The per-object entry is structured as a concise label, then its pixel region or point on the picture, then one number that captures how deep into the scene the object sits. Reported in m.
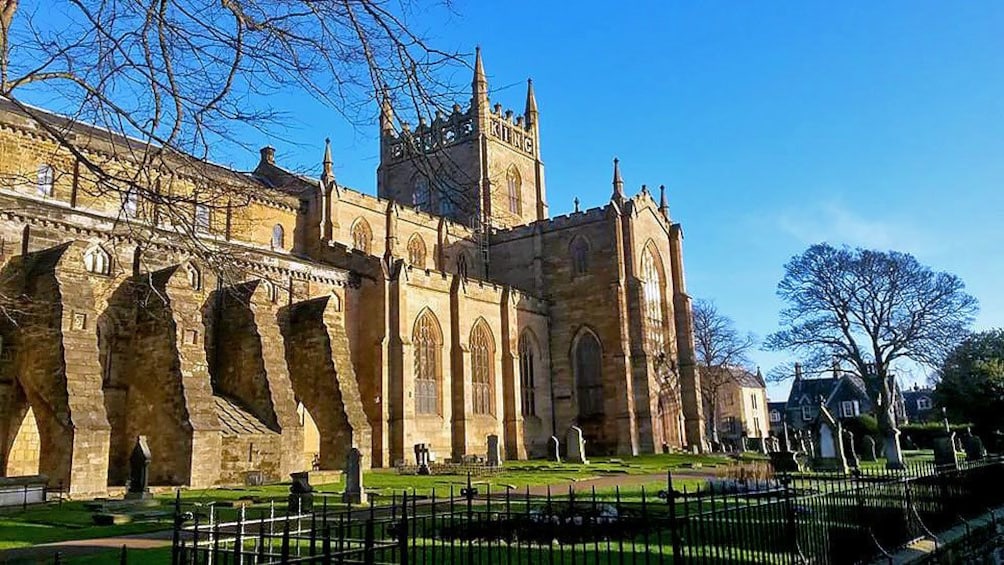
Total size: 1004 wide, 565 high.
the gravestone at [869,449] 32.95
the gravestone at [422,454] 29.43
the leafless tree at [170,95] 5.71
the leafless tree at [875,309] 37.22
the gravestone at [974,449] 20.64
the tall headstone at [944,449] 20.84
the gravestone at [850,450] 27.94
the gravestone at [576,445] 33.75
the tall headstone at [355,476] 17.03
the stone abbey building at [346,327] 19.52
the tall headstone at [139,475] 17.45
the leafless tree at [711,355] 56.31
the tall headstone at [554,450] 34.36
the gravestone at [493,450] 30.17
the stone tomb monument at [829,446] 26.39
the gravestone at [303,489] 15.33
